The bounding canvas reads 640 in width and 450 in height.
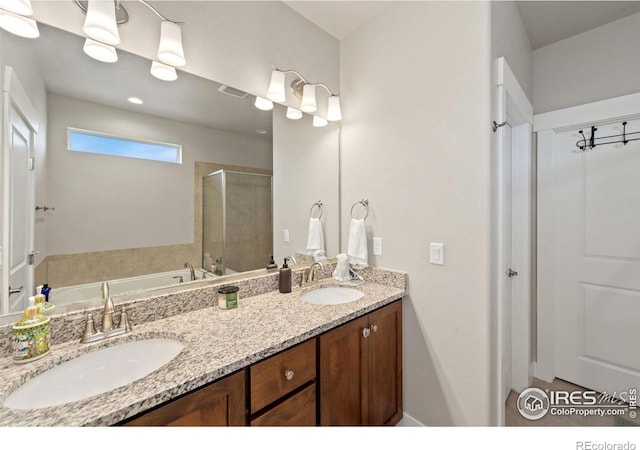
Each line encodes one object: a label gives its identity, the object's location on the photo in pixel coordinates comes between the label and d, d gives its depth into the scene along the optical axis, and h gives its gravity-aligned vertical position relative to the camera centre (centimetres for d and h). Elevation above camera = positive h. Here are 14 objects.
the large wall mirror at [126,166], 103 +28
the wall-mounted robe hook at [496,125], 134 +51
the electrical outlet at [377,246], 177 -15
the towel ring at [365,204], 184 +15
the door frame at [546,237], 204 -10
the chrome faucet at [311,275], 172 -34
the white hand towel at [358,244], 178 -13
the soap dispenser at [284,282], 156 -34
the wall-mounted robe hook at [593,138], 188 +62
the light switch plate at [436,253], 146 -16
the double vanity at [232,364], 72 -46
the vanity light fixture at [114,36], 100 +78
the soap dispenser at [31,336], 82 -36
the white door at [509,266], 188 -31
